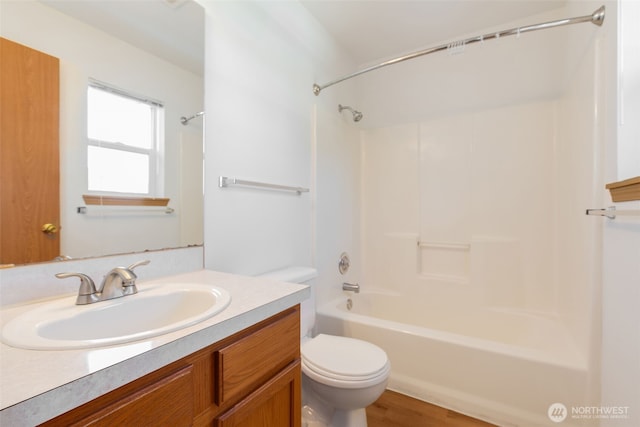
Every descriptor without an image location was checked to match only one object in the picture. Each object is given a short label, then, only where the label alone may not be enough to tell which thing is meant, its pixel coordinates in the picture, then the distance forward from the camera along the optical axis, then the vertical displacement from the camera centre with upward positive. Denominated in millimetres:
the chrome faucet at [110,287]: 783 -212
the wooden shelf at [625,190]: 822 +74
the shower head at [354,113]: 2337 +873
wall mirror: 855 +473
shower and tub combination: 1398 -260
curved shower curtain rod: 1240 +932
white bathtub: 1361 -817
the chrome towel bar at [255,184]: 1360 +162
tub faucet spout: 2219 -587
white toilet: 1182 -697
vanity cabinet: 475 -373
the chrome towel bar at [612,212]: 849 +4
